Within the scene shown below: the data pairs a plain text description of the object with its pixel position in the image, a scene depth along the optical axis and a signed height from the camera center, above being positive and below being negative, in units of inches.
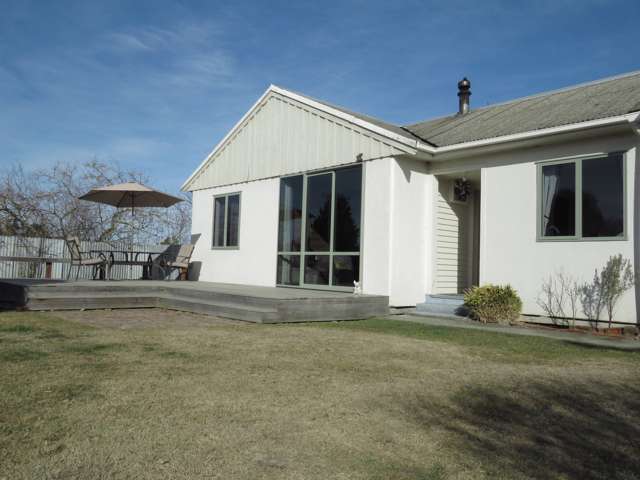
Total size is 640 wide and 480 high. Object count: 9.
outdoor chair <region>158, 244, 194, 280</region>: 497.1 -5.7
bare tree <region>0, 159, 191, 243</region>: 666.2 +61.7
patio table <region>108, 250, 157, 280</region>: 438.2 -6.6
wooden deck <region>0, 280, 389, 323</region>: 292.2 -27.1
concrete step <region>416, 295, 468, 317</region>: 332.2 -26.9
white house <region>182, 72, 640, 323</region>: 281.0 +48.9
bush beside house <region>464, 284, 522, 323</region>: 298.7 -21.6
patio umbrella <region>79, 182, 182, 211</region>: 465.1 +54.7
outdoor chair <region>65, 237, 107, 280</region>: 422.3 -3.3
